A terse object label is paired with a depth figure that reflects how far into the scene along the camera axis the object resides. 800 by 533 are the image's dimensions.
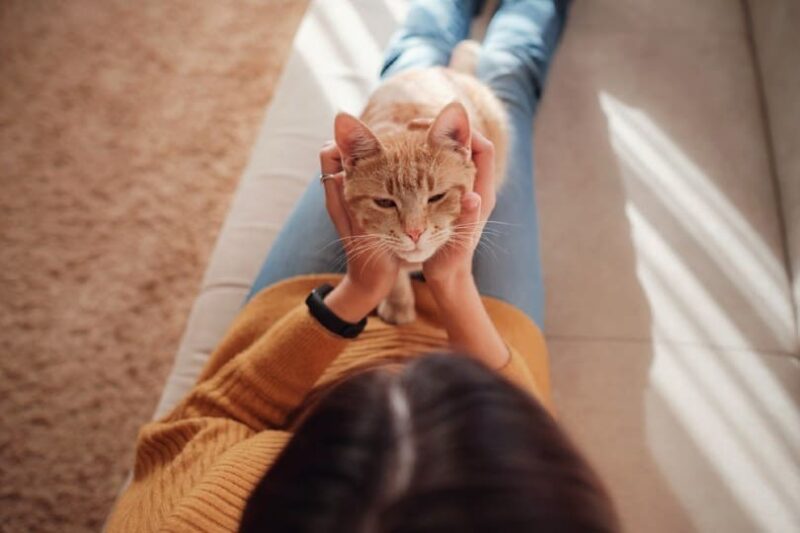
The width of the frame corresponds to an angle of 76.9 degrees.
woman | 0.39
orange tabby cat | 0.85
